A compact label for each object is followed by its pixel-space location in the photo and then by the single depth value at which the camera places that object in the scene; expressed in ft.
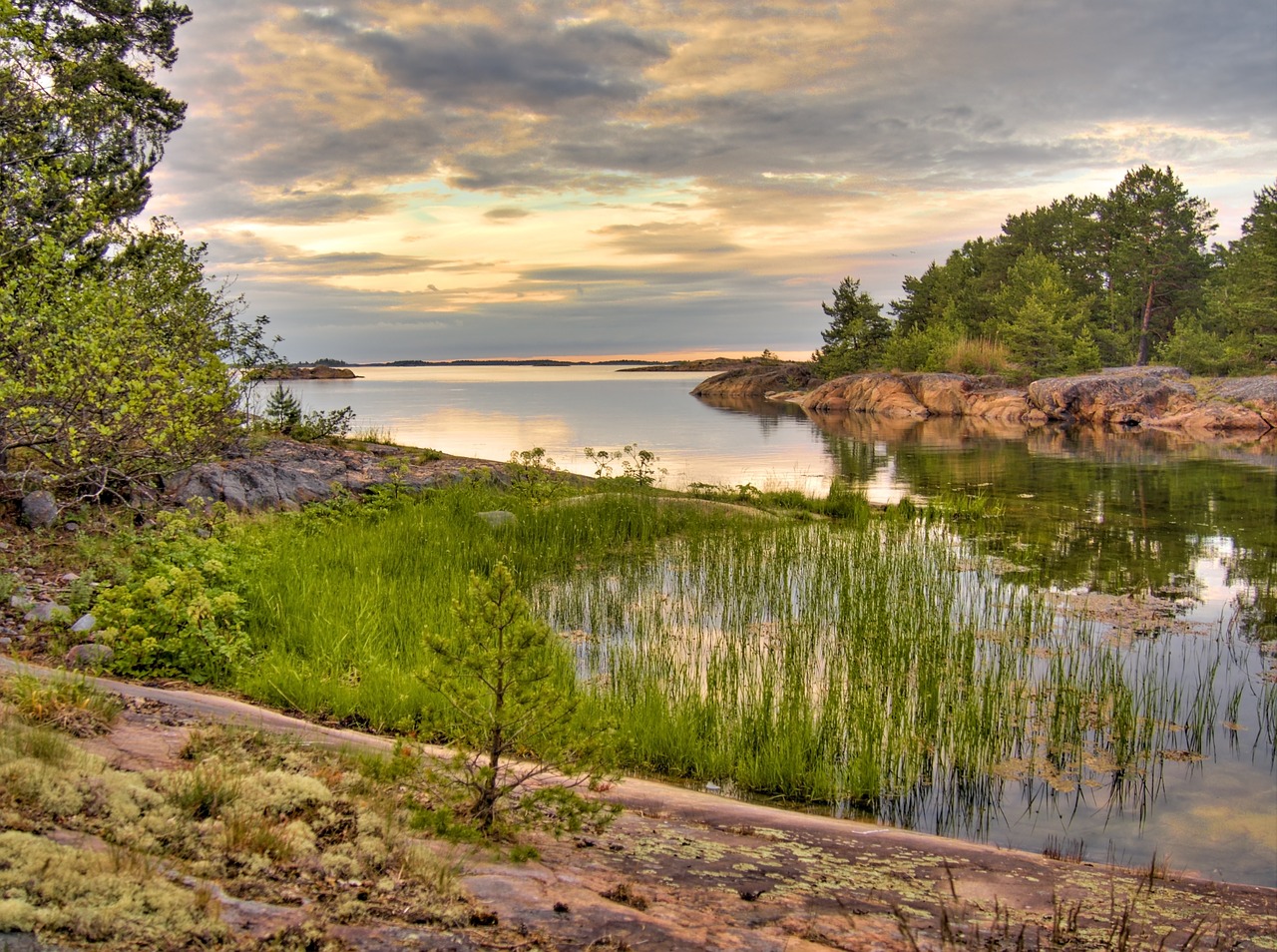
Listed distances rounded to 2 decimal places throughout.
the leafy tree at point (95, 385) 29.01
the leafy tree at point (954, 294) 256.93
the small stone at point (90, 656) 22.31
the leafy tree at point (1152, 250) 208.33
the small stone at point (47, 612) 24.22
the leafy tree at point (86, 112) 31.01
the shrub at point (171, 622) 23.43
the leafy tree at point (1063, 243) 241.14
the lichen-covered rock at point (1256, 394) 140.77
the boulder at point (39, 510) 32.17
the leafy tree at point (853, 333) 260.21
